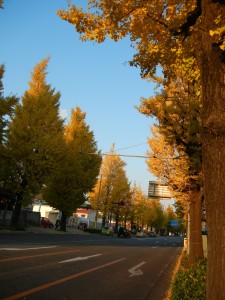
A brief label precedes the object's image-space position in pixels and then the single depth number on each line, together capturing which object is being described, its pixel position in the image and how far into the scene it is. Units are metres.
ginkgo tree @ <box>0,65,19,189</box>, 19.39
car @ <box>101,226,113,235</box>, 44.66
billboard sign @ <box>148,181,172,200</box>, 28.20
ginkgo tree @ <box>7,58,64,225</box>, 24.03
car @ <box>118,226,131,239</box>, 44.86
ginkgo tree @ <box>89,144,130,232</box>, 47.19
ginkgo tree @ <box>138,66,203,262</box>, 9.91
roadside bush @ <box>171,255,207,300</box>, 4.55
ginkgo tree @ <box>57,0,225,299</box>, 3.46
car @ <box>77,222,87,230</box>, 48.71
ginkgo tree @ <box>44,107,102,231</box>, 31.78
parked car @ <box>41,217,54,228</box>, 38.94
